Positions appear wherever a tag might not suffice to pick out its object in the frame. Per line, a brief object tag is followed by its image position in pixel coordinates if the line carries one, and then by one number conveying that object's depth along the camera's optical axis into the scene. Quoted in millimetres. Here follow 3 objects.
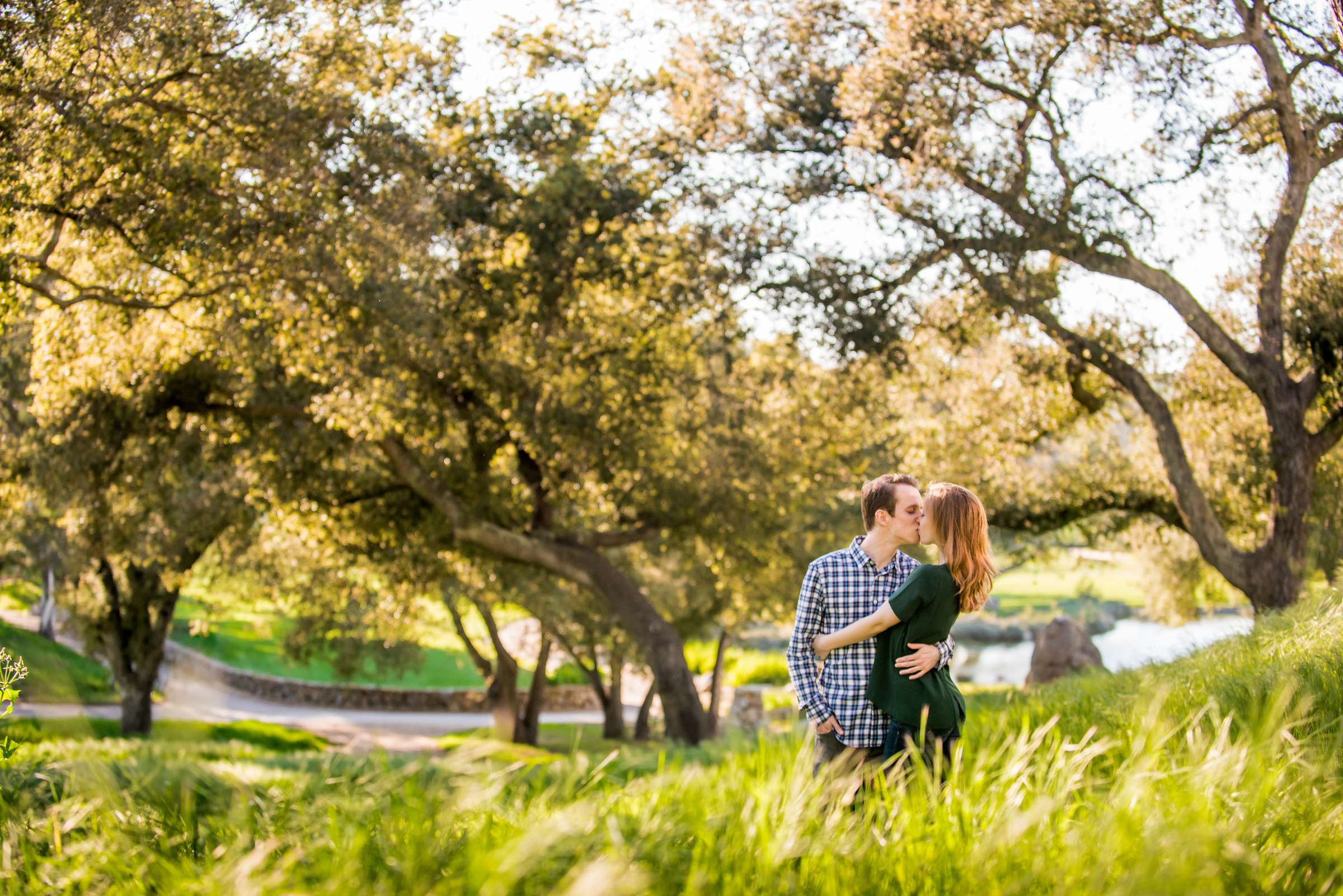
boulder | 18578
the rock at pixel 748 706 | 28875
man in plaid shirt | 4332
